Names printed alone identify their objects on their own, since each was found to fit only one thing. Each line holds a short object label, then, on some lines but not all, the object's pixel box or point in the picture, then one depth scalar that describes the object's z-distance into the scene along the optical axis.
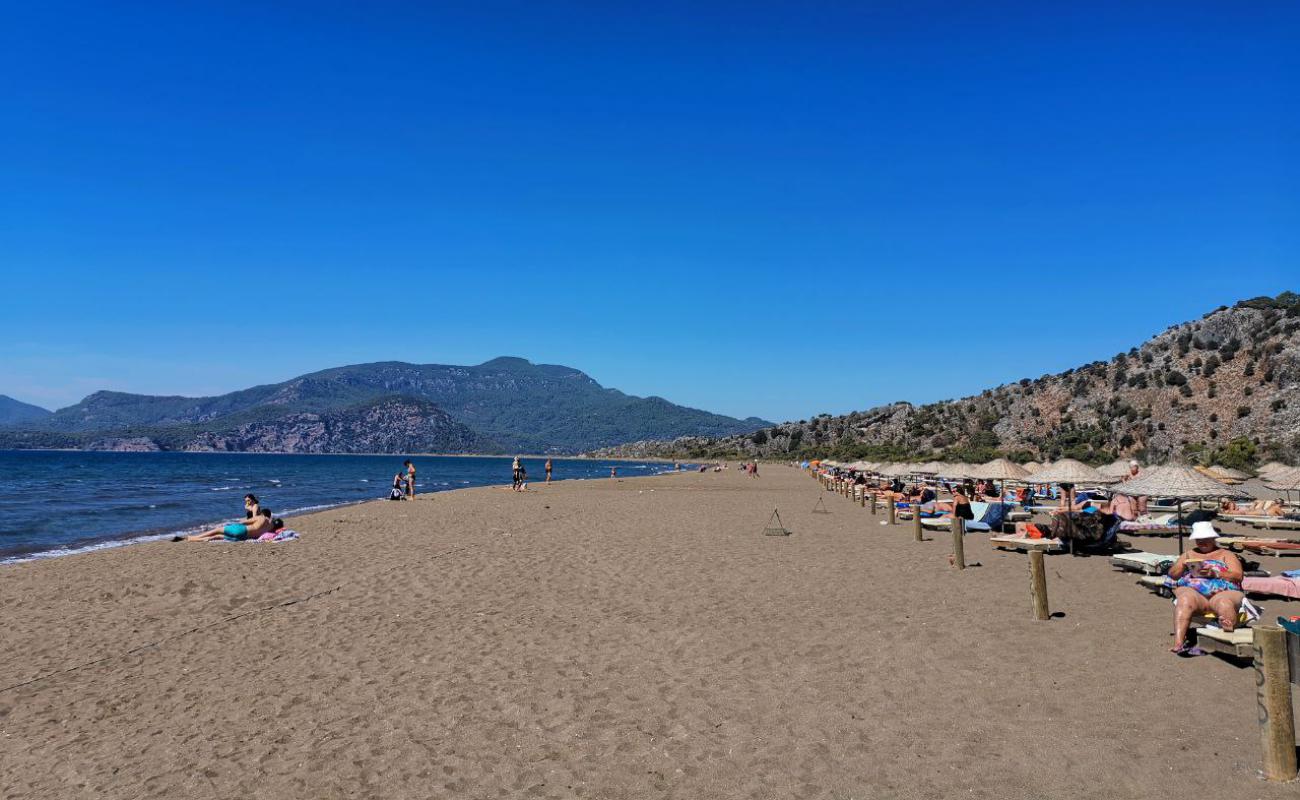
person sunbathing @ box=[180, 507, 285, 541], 16.23
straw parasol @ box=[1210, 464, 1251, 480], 24.66
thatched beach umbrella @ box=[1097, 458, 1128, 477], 23.10
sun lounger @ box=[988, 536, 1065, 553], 14.26
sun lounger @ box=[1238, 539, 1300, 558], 14.01
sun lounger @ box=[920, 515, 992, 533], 18.45
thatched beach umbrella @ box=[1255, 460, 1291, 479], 23.58
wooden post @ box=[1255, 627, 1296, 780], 4.55
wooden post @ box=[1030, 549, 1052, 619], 8.63
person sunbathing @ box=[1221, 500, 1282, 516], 19.89
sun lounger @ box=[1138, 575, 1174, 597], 9.98
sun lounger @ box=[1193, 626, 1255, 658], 6.67
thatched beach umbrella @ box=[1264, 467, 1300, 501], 19.62
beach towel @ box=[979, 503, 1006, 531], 18.53
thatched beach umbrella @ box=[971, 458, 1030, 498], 24.44
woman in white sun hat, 7.32
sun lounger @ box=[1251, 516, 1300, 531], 18.11
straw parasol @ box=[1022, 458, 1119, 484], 21.28
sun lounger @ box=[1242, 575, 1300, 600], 9.55
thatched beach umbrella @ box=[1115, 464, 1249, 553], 12.82
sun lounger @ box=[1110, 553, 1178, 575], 11.12
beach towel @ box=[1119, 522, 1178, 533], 17.86
